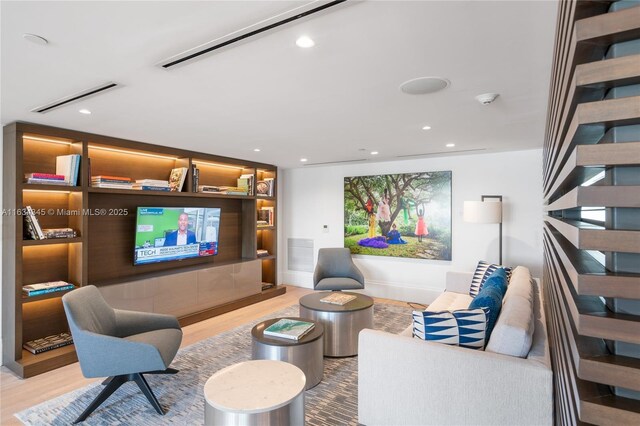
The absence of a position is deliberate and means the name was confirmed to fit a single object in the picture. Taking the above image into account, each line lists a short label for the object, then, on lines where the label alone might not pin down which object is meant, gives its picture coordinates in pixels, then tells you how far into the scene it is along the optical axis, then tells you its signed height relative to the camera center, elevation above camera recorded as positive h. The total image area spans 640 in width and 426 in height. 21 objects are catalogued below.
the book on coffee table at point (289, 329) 2.81 -1.03
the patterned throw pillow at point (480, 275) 3.87 -0.75
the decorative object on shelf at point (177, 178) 4.59 +0.47
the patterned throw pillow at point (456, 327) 2.04 -0.71
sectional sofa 1.77 -0.95
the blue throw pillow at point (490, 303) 2.23 -0.64
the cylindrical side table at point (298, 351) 2.68 -1.14
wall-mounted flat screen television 4.25 -0.30
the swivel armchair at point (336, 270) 4.89 -0.90
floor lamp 4.29 +0.01
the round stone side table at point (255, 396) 1.64 -0.97
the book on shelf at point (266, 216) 6.18 -0.07
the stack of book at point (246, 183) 5.66 +0.50
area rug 2.42 -1.51
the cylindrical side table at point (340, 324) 3.41 -1.16
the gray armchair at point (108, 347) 2.40 -1.03
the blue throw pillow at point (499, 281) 2.83 -0.61
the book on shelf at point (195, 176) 4.72 +0.51
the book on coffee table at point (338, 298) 3.68 -0.99
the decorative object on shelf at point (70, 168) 3.50 +0.46
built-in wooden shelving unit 3.18 -0.39
